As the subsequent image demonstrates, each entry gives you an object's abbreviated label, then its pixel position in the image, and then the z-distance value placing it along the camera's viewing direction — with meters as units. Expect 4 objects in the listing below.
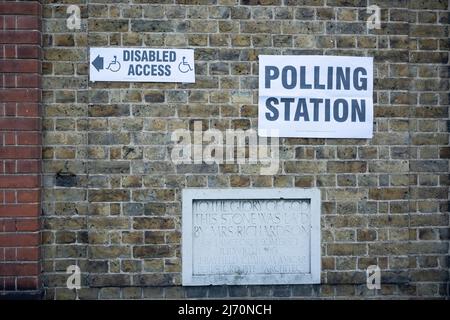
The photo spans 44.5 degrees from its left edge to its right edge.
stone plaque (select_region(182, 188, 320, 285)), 4.46
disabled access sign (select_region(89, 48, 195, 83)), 4.39
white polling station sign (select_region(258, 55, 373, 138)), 4.48
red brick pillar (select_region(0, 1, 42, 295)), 4.18
